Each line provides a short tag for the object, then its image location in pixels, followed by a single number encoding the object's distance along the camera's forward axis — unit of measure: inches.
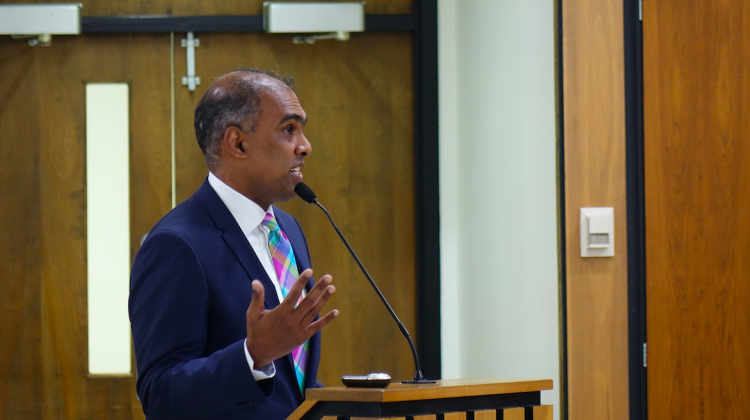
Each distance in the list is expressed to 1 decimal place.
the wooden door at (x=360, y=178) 252.7
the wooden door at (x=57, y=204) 242.8
